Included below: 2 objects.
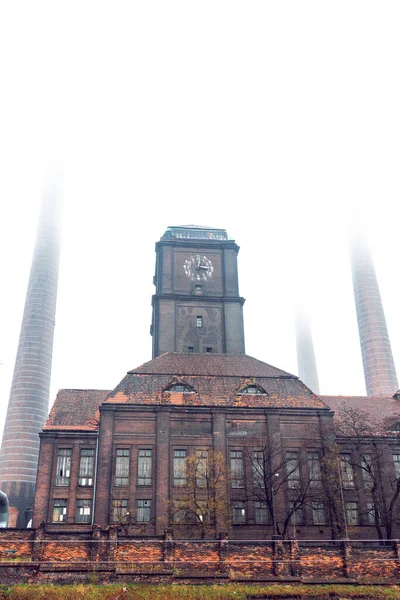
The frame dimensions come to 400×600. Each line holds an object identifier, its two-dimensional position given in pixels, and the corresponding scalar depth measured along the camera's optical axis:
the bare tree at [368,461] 37.66
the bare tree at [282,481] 34.78
